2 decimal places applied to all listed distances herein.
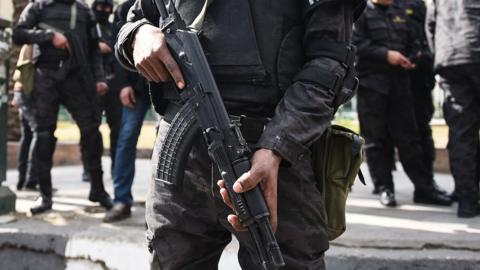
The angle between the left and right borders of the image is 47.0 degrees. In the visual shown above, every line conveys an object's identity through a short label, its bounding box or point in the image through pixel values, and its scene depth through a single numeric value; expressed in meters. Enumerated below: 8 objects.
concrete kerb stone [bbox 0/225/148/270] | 2.78
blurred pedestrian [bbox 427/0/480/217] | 3.33
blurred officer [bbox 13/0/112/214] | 3.72
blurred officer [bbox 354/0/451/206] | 3.83
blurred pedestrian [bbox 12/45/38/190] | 3.81
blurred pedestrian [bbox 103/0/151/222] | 3.46
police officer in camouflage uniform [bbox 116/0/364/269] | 1.34
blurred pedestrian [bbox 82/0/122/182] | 4.71
